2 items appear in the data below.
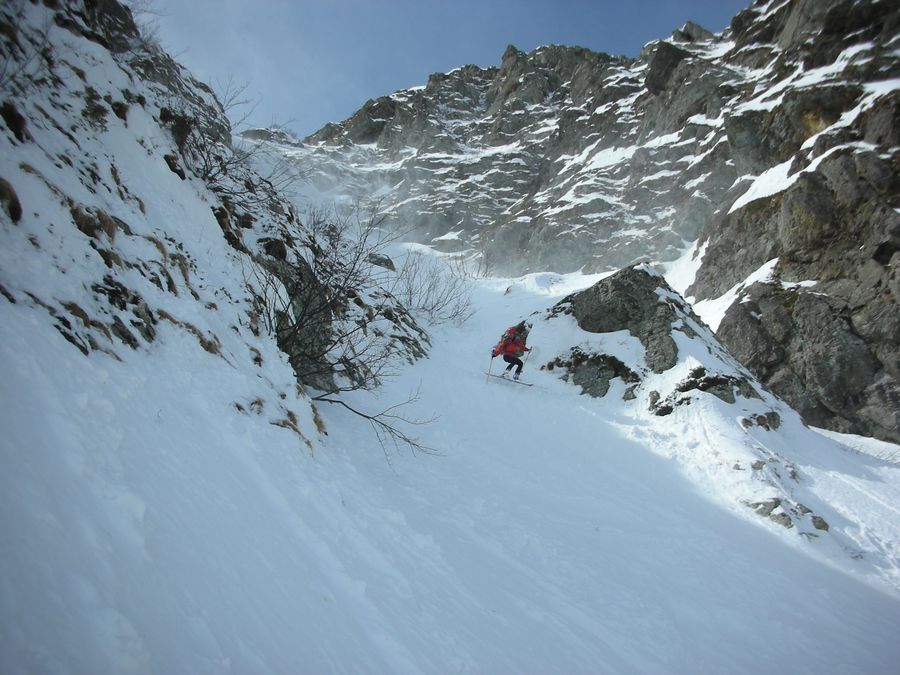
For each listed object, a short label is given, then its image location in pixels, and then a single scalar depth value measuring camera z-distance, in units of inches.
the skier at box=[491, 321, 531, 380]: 423.2
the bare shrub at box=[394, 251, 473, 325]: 725.8
